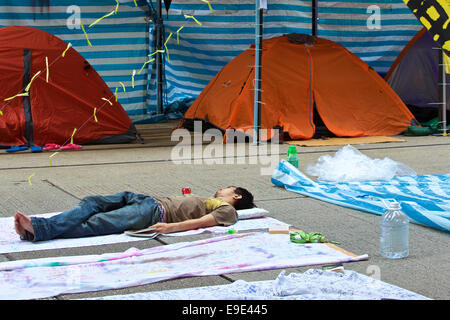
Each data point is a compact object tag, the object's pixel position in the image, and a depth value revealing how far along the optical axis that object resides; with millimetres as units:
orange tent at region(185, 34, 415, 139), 9656
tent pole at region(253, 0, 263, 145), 8847
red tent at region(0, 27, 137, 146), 8805
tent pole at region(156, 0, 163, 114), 11961
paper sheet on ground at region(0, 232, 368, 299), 3328
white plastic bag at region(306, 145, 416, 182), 6172
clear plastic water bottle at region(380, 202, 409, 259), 3867
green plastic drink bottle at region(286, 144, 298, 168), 6551
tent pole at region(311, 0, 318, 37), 11195
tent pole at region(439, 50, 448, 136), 9717
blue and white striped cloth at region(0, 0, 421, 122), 11570
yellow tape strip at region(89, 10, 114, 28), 11316
